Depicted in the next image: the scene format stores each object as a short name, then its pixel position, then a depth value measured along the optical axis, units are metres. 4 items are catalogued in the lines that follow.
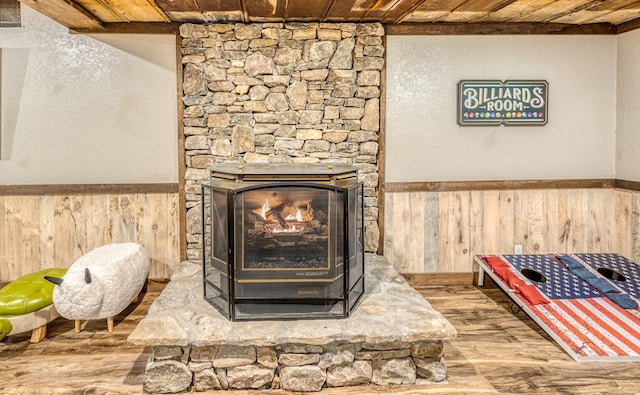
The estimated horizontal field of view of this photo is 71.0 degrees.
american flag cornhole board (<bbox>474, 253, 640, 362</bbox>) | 2.72
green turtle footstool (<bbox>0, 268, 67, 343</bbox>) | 2.83
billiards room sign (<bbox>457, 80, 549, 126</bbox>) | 3.89
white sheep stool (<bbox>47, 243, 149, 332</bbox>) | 2.86
